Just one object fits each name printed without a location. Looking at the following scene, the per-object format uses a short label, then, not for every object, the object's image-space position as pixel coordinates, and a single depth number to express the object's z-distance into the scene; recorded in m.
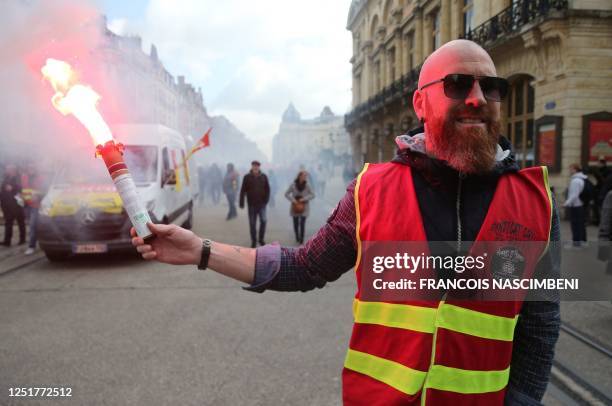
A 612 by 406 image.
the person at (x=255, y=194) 9.65
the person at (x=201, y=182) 21.73
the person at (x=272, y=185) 18.19
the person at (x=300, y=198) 9.78
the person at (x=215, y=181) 21.52
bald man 1.37
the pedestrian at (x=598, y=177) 12.23
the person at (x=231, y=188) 14.94
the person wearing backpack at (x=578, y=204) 8.73
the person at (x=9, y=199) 9.36
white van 7.24
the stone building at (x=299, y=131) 133.00
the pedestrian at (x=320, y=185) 23.02
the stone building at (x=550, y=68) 12.64
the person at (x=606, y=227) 4.98
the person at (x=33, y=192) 8.45
